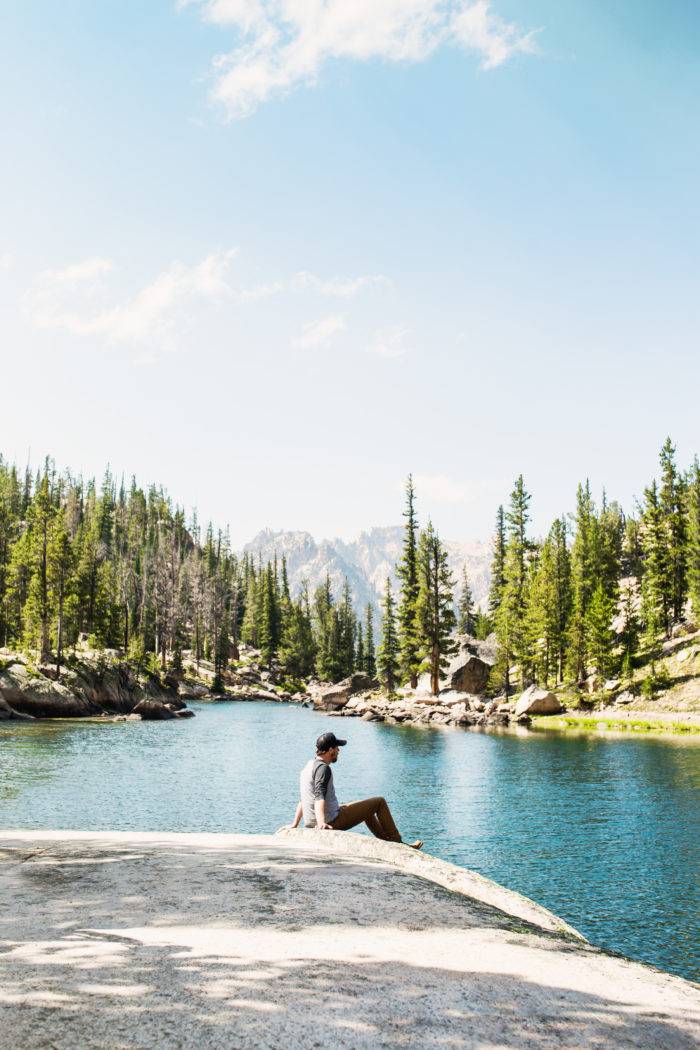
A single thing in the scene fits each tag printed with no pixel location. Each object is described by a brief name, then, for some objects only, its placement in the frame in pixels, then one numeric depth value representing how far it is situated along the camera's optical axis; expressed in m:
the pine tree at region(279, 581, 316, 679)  122.69
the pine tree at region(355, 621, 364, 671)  130.12
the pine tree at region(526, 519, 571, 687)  74.75
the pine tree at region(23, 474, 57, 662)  65.12
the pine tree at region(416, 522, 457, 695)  74.31
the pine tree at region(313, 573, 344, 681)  113.38
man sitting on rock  11.66
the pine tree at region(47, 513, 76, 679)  65.81
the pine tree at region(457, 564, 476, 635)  131.75
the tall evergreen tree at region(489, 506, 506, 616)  94.69
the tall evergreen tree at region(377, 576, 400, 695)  82.81
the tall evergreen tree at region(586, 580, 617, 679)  68.12
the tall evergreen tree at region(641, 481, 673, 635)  74.62
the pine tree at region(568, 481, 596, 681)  72.07
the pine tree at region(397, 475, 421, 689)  77.31
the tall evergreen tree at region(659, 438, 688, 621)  76.25
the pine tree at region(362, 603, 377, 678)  131.62
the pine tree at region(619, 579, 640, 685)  66.69
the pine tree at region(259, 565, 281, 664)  126.50
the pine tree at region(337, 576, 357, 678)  115.62
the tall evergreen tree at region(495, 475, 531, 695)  73.69
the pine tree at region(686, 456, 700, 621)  70.81
